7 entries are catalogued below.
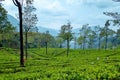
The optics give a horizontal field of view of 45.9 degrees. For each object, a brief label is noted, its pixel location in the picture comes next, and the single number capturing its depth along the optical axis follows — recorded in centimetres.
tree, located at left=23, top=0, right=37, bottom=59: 3886
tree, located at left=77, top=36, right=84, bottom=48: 8627
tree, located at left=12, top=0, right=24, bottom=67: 1995
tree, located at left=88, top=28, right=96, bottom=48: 8363
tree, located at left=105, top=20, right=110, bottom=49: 7856
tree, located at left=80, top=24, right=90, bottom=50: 8223
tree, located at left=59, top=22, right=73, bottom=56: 5964
